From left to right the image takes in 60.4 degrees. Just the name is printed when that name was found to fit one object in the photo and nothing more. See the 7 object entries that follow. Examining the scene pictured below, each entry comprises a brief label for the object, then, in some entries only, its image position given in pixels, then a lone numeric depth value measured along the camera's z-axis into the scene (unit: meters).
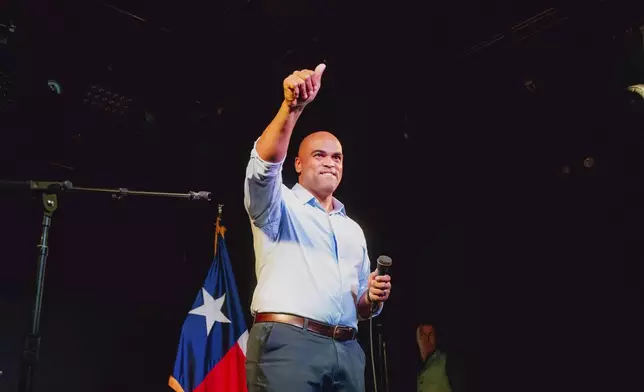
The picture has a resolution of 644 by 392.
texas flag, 3.99
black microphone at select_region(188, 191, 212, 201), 3.08
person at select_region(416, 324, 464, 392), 5.34
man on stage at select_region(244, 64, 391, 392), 2.10
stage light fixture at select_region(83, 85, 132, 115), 3.98
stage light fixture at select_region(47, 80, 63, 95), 3.85
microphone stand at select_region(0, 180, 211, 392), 2.40
